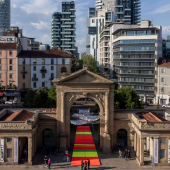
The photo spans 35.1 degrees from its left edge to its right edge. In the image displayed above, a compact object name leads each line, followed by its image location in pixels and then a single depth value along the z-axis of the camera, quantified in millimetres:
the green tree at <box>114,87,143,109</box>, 62019
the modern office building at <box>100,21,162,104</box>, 92188
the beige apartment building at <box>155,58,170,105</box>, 90375
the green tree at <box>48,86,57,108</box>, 65438
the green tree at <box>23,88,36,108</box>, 70500
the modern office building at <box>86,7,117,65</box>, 181300
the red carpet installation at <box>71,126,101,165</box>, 42491
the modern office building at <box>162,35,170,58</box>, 129325
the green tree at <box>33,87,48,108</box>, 68062
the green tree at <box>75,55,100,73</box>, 131625
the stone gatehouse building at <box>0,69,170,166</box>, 39969
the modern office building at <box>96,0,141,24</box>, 187250
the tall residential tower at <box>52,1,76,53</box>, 174375
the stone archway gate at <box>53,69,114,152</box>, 45562
